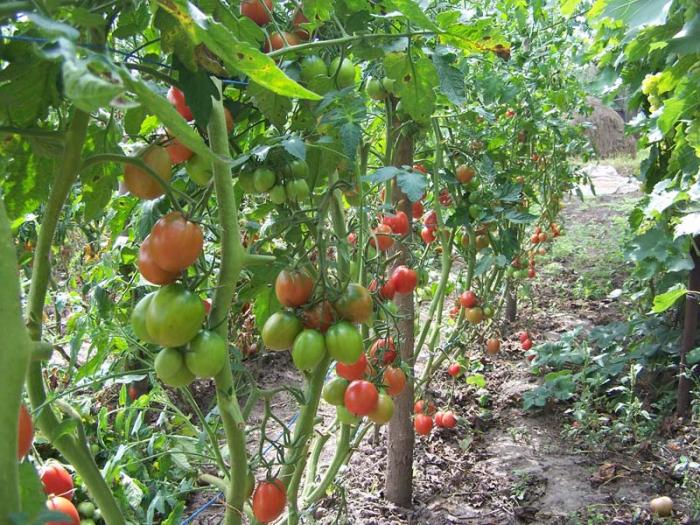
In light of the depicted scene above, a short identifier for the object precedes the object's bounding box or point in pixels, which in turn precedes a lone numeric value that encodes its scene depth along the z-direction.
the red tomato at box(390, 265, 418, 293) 1.48
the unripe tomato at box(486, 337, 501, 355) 3.02
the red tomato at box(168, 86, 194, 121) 0.79
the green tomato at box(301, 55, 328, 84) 0.99
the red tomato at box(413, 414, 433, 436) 2.09
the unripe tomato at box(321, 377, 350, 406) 1.25
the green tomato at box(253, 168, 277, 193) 0.99
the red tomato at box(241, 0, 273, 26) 0.96
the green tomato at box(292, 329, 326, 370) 0.90
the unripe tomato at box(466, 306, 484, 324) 2.44
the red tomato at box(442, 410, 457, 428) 2.38
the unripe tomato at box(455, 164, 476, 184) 2.06
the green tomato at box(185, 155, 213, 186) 0.87
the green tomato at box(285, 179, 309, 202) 1.01
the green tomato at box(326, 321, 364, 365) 0.90
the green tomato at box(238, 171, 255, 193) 1.02
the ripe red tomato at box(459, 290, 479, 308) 2.42
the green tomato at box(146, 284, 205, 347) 0.70
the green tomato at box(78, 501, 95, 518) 1.98
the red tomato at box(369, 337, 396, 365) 1.38
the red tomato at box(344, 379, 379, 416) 1.16
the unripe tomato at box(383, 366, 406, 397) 1.40
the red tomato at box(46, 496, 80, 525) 0.73
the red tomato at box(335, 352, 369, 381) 1.14
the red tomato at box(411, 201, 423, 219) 2.13
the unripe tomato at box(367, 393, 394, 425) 1.24
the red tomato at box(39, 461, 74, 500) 0.84
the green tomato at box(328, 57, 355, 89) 1.01
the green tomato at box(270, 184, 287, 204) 1.01
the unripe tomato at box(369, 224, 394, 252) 1.49
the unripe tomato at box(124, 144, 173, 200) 0.72
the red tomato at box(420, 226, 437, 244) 2.34
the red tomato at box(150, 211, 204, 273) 0.69
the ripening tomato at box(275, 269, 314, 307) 0.92
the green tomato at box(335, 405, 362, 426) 1.28
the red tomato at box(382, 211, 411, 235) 1.60
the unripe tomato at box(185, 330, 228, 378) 0.74
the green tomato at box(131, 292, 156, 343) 0.74
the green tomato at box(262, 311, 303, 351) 0.93
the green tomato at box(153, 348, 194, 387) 0.76
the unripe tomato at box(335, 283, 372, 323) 0.94
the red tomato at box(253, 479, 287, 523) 1.05
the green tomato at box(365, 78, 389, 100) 1.45
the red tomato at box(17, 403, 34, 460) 0.50
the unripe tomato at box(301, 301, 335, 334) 0.95
